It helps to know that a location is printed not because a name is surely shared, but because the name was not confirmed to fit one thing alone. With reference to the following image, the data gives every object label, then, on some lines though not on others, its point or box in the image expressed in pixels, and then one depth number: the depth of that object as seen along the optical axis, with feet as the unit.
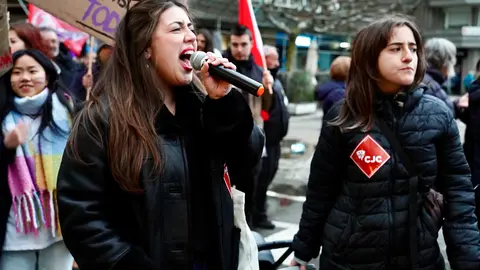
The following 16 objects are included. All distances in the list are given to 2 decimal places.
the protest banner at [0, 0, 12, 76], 9.14
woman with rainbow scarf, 10.44
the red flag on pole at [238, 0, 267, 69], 16.79
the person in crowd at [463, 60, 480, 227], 13.98
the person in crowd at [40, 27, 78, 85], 19.85
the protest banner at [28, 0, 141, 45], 9.20
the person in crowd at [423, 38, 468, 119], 16.42
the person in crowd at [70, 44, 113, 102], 18.02
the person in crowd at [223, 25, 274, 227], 19.03
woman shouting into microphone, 6.06
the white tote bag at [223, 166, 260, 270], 6.85
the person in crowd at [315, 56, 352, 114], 19.21
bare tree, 73.36
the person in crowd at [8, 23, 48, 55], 13.01
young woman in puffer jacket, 8.61
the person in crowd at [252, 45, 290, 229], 20.52
